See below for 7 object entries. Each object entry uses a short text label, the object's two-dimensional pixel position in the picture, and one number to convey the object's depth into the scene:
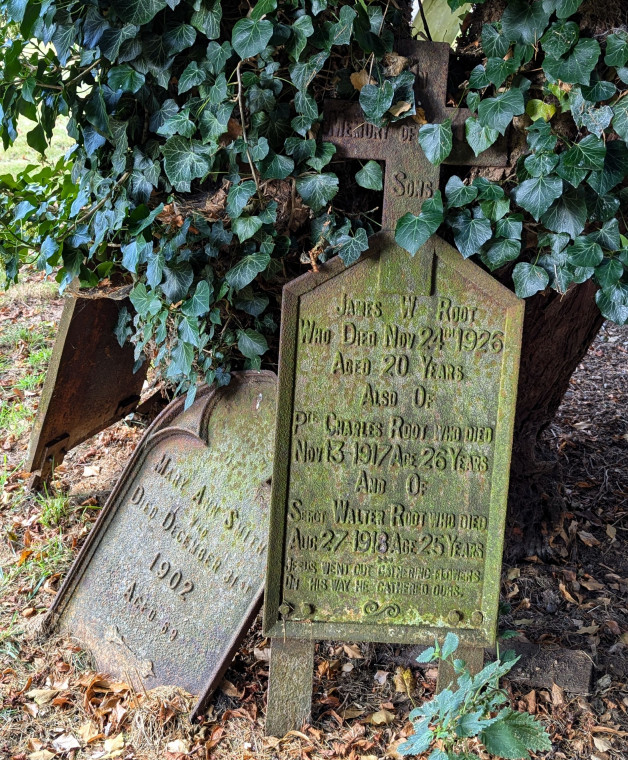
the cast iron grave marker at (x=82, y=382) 3.40
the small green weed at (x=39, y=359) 4.93
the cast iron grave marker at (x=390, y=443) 2.37
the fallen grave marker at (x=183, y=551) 2.74
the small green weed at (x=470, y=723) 2.12
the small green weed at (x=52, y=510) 3.55
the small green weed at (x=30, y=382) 4.70
